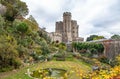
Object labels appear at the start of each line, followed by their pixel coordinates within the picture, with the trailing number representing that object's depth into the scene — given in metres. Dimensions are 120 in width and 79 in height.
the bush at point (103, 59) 12.20
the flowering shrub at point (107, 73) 2.36
